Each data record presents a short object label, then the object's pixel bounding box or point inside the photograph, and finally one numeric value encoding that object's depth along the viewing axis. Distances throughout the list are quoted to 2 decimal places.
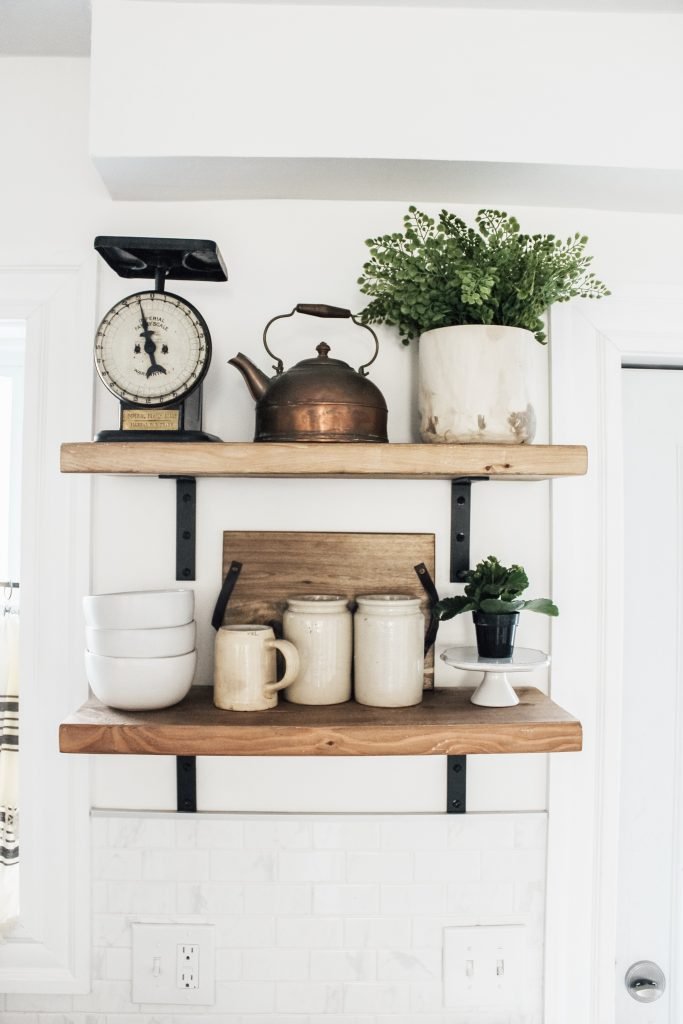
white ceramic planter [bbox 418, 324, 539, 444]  1.02
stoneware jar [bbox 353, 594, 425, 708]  1.06
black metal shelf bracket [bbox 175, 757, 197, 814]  1.20
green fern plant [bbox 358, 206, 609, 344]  1.02
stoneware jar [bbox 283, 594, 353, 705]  1.07
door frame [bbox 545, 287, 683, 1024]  1.21
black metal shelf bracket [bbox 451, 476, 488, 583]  1.22
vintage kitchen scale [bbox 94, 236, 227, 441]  1.06
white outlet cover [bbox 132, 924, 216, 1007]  1.20
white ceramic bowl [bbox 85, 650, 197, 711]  1.01
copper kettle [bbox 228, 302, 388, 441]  1.02
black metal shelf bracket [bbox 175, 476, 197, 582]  1.21
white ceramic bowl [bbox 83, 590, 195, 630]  1.01
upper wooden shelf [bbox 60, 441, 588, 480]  0.99
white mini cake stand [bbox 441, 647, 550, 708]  1.05
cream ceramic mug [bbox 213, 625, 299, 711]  1.04
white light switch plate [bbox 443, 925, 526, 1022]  1.20
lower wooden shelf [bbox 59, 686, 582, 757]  0.98
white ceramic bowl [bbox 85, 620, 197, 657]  1.01
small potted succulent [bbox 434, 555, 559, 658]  1.07
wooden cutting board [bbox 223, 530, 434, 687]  1.20
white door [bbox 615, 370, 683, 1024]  1.32
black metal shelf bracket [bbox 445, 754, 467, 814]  1.21
